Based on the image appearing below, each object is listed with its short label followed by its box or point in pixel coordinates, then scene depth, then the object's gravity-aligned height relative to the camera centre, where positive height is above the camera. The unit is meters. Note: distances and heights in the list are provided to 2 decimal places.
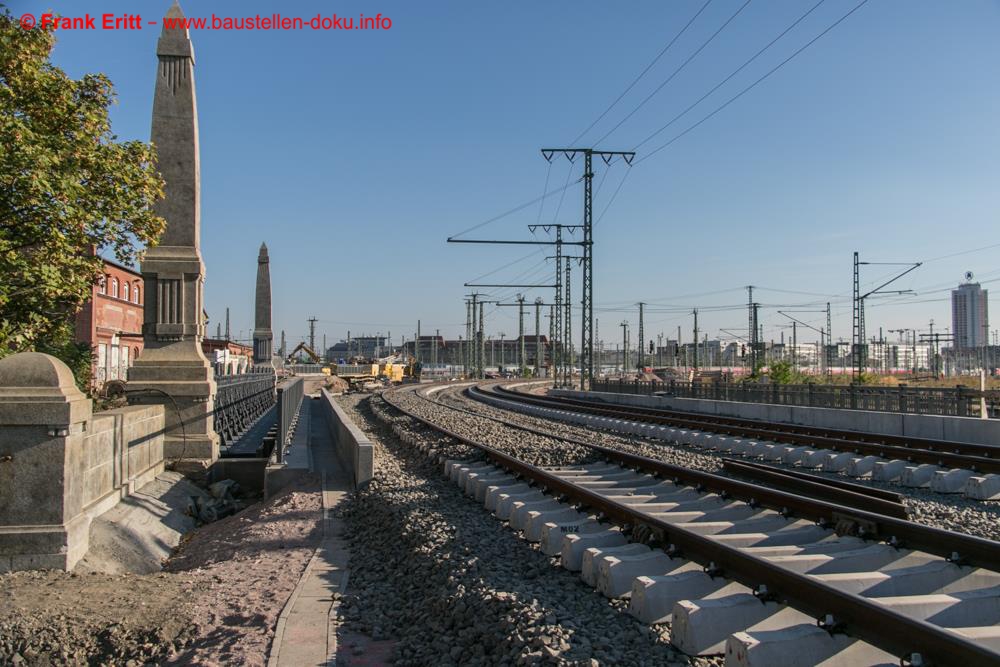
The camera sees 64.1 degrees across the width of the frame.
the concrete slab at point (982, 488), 10.34 -1.68
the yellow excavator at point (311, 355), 88.86 +0.32
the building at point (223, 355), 32.66 +0.24
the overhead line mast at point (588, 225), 36.97 +6.26
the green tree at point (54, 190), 11.10 +2.49
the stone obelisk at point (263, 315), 39.66 +2.21
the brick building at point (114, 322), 41.88 +2.10
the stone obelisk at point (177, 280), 14.02 +1.38
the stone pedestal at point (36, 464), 7.45 -1.00
